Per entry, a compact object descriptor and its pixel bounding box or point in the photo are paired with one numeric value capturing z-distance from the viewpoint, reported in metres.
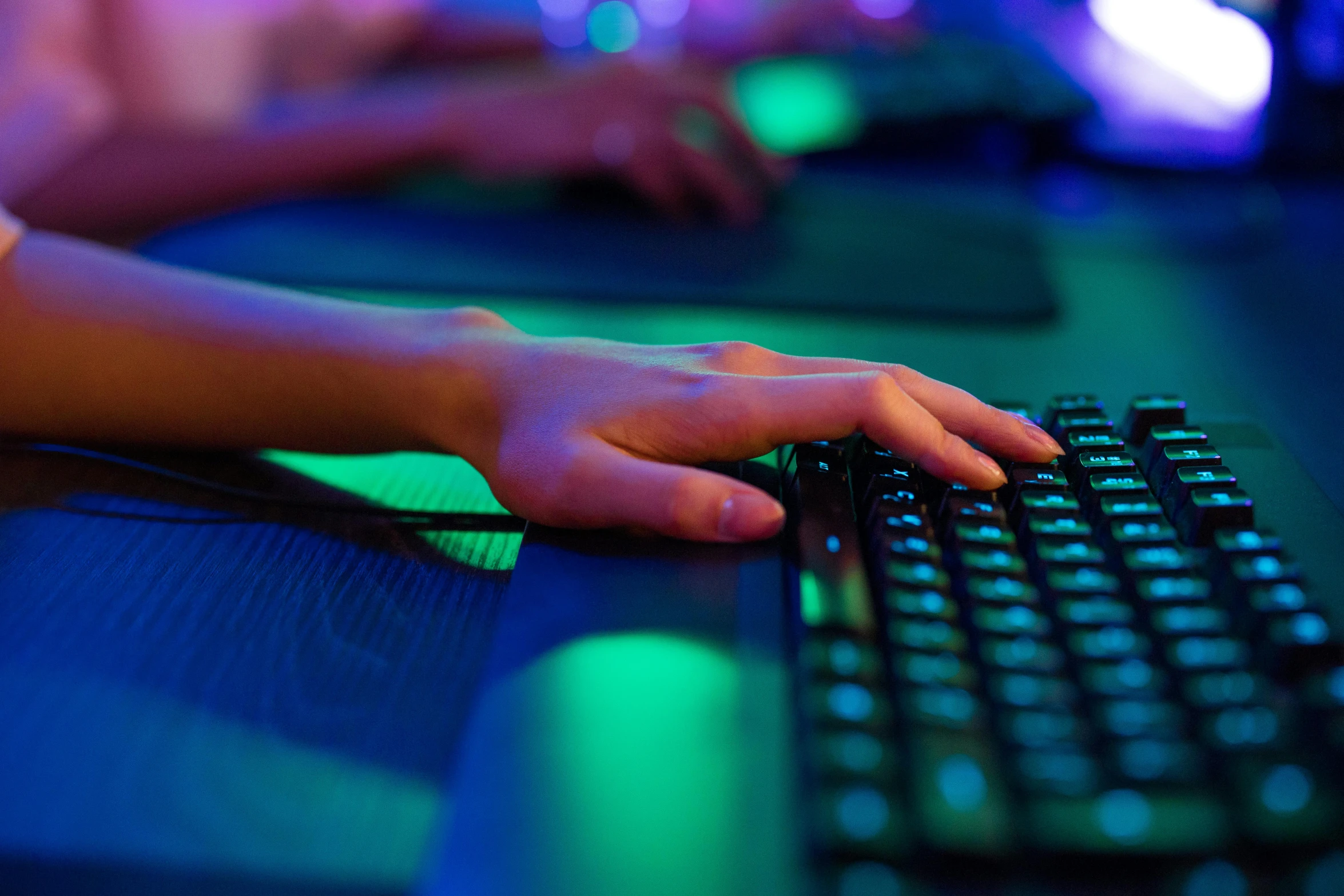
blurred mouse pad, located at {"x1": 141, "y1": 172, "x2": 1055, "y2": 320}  0.69
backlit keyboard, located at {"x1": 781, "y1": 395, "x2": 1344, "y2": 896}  0.26
